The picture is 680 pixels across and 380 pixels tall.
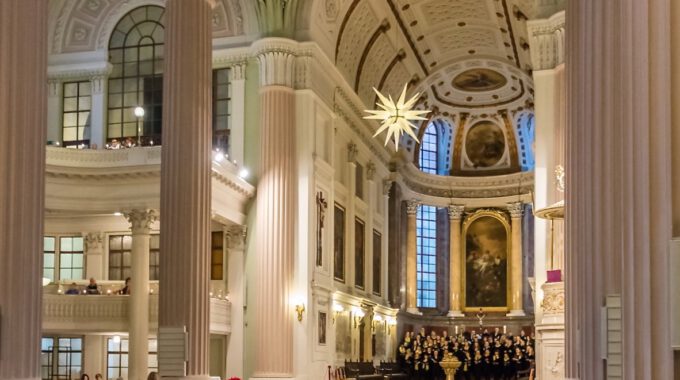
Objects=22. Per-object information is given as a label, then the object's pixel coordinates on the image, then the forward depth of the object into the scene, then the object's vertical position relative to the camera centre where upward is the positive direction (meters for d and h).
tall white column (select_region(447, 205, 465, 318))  45.16 +1.52
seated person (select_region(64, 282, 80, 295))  24.30 -0.11
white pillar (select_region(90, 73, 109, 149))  28.47 +5.08
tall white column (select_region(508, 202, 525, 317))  44.03 +1.19
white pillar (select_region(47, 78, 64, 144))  28.75 +5.12
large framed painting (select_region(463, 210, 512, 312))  44.84 +1.27
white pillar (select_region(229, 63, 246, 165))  27.47 +4.93
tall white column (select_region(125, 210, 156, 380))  22.71 -0.33
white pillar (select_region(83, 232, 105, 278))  27.97 +0.89
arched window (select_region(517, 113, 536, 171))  44.50 +6.72
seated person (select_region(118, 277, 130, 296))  24.31 -0.08
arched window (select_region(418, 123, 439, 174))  45.56 +6.33
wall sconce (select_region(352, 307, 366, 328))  32.86 -0.92
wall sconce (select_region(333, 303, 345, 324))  29.56 -0.67
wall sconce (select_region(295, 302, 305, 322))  26.22 -0.61
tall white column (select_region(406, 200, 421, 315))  42.94 +1.27
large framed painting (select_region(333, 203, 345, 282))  30.55 +1.39
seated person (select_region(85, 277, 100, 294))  24.34 -0.06
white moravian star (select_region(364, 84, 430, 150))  26.84 +4.69
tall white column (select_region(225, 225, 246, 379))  26.39 -0.17
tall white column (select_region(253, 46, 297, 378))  25.80 +1.86
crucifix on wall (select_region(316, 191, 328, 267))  28.06 +1.81
